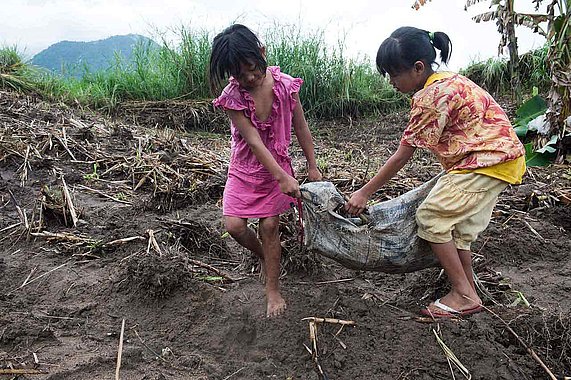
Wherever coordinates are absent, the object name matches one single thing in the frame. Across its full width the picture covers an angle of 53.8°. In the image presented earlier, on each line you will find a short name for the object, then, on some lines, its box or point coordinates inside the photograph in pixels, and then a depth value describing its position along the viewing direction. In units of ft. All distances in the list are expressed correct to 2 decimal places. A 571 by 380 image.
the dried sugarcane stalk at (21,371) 6.80
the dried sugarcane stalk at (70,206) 12.25
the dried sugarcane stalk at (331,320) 7.83
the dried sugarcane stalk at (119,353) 6.90
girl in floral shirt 7.99
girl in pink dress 8.05
